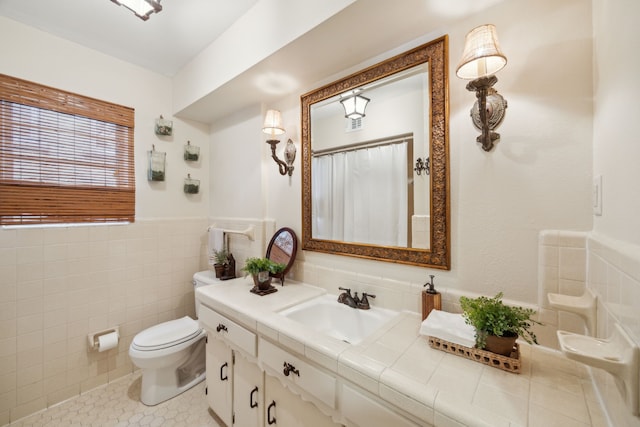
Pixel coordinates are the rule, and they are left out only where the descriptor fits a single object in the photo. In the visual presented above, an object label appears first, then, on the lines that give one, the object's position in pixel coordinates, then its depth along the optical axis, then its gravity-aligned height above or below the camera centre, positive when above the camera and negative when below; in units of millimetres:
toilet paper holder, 1836 -936
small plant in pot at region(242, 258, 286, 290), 1529 -369
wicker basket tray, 769 -476
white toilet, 1664 -1018
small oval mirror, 1735 -271
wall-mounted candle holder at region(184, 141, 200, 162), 2338 +565
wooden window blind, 1586 +394
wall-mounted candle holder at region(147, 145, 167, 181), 2113 +404
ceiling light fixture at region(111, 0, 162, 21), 1218 +1027
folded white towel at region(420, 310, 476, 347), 853 -430
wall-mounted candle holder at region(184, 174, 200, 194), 2348 +256
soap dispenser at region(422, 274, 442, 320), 1121 -409
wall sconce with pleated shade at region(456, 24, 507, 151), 884 +531
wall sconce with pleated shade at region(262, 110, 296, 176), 1714 +492
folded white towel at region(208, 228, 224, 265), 2248 -267
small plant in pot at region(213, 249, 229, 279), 2086 -424
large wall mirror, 1184 +269
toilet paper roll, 1819 -961
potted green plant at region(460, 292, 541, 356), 789 -368
